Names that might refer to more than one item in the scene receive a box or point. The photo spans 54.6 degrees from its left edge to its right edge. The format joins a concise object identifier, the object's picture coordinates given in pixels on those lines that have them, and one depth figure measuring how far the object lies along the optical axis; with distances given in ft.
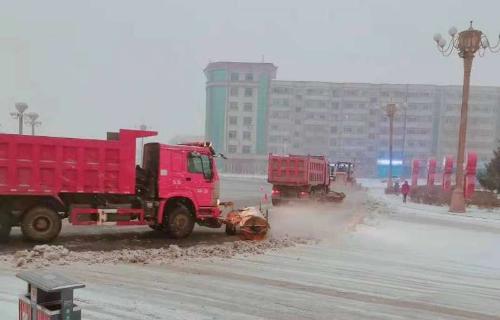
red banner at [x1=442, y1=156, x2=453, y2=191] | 93.04
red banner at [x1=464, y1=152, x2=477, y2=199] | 81.56
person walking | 99.25
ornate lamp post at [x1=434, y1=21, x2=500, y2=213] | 72.74
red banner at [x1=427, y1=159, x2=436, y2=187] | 109.88
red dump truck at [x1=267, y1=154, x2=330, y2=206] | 84.02
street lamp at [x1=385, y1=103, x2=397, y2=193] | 129.70
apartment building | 353.92
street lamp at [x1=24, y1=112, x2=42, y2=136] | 123.59
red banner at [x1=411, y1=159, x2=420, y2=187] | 123.95
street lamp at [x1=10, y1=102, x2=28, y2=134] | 103.09
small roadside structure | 10.32
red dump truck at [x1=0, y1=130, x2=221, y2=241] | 34.37
